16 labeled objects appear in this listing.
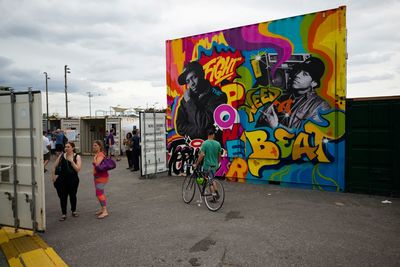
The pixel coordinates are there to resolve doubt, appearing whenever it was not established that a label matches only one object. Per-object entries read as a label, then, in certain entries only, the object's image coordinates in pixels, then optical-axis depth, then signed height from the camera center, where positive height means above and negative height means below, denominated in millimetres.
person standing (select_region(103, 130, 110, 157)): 20231 -1309
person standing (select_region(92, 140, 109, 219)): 7203 -1179
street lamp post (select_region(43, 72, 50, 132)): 48019 +4673
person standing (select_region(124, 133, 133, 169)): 15531 -1174
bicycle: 7859 -1707
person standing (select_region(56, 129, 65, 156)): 18022 -643
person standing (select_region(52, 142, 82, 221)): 6988 -1053
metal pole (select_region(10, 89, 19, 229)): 5918 -968
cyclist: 8094 -798
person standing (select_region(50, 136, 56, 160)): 21253 -1075
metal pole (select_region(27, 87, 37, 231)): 5765 -1175
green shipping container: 8938 -676
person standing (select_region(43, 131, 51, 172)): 13327 -991
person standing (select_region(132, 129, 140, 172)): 14992 -1176
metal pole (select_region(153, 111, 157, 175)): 13102 -626
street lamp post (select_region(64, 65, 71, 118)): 42369 +6231
